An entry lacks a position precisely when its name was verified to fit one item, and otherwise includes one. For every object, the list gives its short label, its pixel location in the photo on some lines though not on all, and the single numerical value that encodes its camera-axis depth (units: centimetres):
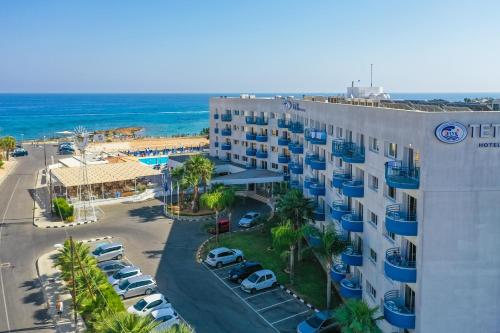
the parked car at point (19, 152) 11200
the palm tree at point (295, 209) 4200
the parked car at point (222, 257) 4497
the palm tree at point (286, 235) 3925
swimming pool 10000
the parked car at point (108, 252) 4624
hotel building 2470
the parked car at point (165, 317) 3306
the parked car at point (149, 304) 3515
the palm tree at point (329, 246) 3441
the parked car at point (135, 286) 3869
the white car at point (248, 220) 5675
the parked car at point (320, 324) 3219
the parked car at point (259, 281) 3959
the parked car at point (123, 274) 4047
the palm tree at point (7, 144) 10312
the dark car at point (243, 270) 4162
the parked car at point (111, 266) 4294
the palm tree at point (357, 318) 2536
